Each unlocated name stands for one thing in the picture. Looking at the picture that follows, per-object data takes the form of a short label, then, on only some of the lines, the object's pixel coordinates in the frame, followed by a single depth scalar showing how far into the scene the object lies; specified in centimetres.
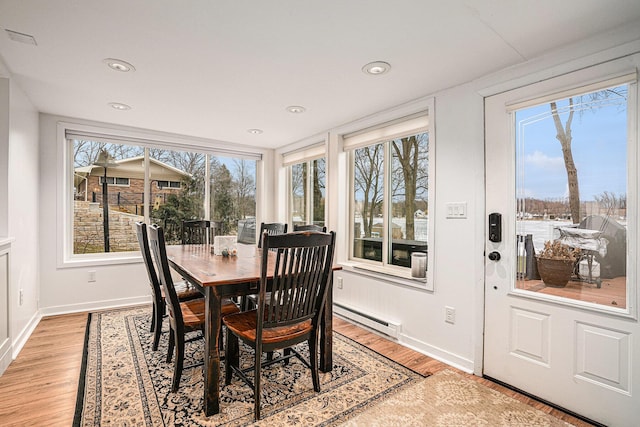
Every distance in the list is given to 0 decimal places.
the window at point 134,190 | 396
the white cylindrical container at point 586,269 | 193
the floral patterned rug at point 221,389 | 186
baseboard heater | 301
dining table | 186
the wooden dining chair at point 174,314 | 207
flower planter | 205
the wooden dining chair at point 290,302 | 183
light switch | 254
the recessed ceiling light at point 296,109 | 321
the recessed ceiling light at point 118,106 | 313
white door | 181
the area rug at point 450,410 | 185
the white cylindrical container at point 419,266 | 294
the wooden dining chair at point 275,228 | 386
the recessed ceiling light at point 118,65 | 225
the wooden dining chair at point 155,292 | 236
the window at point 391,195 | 310
